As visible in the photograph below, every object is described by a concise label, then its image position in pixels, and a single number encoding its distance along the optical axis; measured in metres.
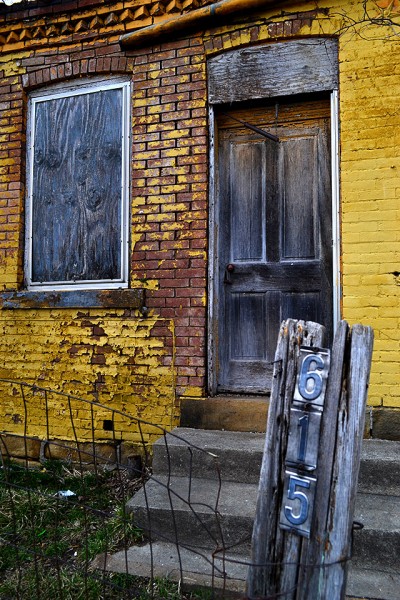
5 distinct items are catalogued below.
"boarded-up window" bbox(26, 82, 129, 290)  4.75
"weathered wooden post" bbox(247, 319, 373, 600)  1.53
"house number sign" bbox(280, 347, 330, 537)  1.55
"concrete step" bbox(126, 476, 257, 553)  2.93
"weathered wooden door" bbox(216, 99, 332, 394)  4.27
